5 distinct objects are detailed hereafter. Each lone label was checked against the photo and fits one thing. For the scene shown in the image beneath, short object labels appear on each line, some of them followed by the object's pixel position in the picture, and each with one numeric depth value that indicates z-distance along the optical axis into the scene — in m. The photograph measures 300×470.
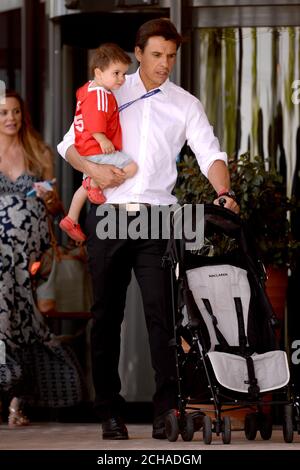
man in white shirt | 12.24
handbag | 14.98
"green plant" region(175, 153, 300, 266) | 14.20
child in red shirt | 11.98
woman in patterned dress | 14.47
